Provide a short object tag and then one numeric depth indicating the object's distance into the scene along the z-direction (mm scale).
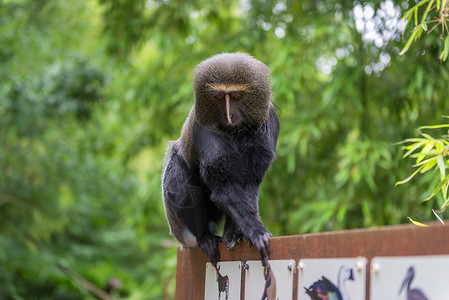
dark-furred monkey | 4398
